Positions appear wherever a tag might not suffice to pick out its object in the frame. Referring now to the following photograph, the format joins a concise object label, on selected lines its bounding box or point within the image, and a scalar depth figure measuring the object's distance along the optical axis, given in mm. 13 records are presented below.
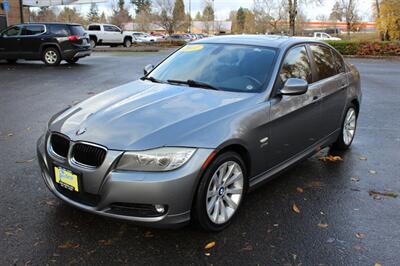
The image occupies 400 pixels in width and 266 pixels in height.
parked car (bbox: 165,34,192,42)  50675
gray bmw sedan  3148
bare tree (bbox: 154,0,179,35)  52531
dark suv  17234
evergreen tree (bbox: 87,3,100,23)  104288
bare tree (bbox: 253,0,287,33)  49469
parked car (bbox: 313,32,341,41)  48062
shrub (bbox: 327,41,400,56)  24281
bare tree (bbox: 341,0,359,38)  56562
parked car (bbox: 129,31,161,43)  48234
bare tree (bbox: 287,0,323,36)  31231
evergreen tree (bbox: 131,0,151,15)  107088
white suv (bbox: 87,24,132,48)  33944
